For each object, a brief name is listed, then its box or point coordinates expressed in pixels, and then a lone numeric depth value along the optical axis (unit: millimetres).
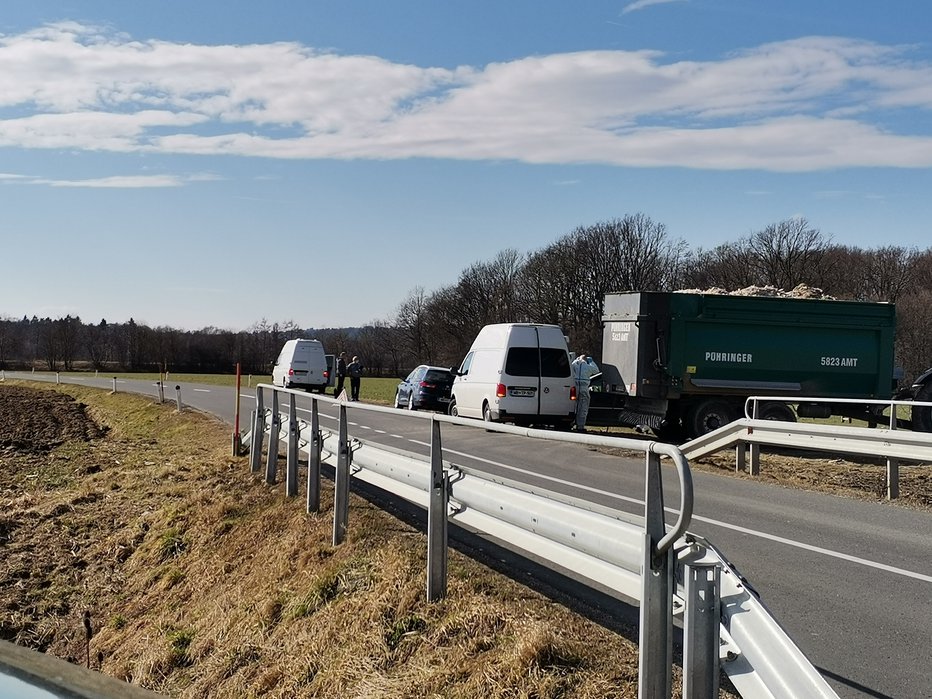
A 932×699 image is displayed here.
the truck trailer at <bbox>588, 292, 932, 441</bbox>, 20609
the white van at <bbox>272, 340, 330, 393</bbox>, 42531
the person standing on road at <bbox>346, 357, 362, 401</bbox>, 36281
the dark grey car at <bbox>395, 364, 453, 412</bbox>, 30344
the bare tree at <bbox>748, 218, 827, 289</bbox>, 73562
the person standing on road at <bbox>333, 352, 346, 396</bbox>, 36406
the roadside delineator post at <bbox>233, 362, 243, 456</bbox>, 14180
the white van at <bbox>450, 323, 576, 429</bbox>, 21578
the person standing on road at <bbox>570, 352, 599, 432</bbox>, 21516
